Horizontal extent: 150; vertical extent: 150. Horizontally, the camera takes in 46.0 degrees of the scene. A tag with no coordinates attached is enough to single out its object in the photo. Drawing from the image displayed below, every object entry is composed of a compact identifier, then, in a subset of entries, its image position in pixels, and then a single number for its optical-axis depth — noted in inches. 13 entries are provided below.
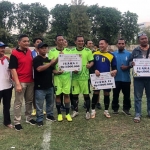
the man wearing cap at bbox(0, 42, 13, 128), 163.5
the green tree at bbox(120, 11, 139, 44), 2185.0
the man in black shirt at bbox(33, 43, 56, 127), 163.8
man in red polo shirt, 157.9
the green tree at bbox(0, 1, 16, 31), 2253.0
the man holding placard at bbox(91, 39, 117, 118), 179.0
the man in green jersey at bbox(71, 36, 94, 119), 179.8
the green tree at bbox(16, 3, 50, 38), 2134.4
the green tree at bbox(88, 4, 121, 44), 2094.3
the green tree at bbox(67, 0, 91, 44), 1825.8
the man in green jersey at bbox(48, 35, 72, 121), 175.2
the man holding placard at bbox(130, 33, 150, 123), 173.5
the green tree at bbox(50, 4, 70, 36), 2094.3
